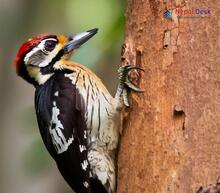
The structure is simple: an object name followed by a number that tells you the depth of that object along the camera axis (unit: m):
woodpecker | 6.52
